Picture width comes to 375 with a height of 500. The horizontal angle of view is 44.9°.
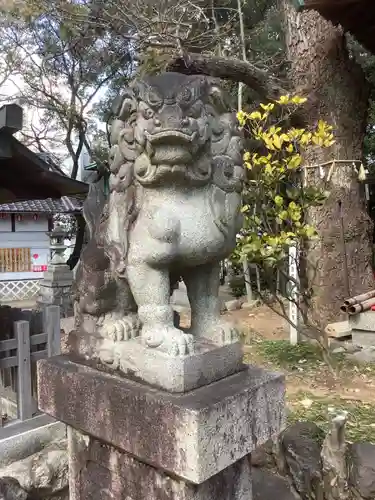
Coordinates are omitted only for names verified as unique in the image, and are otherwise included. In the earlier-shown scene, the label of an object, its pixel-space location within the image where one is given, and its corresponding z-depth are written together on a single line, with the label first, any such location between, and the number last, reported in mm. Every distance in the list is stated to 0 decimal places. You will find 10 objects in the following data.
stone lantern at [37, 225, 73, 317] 10836
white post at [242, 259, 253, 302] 9108
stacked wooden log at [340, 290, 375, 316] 5215
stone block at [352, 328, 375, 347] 5293
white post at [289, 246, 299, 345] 5409
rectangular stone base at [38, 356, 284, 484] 1515
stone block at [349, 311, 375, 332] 5238
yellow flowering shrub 4262
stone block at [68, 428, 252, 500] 1673
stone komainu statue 1646
